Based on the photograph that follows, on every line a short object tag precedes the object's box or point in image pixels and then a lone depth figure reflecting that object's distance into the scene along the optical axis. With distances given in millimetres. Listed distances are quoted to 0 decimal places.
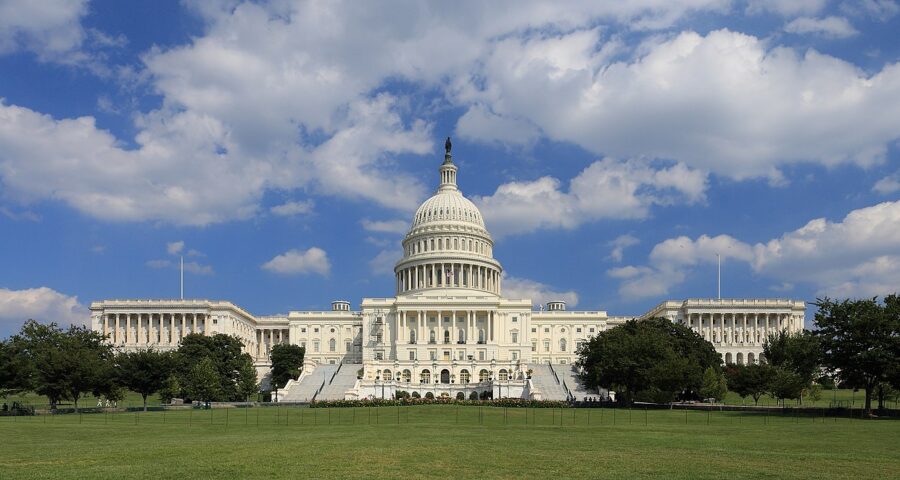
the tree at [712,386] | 89375
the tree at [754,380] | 94312
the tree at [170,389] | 93875
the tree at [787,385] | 79438
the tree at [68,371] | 81500
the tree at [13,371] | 82125
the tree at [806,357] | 71438
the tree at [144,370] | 89938
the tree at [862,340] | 67688
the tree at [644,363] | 87688
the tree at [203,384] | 94138
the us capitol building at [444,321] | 147250
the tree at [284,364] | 134375
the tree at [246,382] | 107188
